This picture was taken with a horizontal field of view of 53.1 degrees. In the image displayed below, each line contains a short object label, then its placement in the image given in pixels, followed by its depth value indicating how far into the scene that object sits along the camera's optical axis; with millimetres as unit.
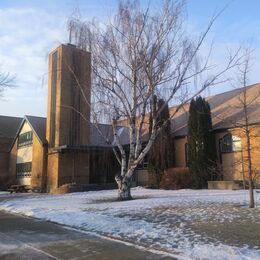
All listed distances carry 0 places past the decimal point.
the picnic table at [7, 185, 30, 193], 22634
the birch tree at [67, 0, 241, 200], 12459
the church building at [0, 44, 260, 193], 17514
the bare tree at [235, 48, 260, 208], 15929
